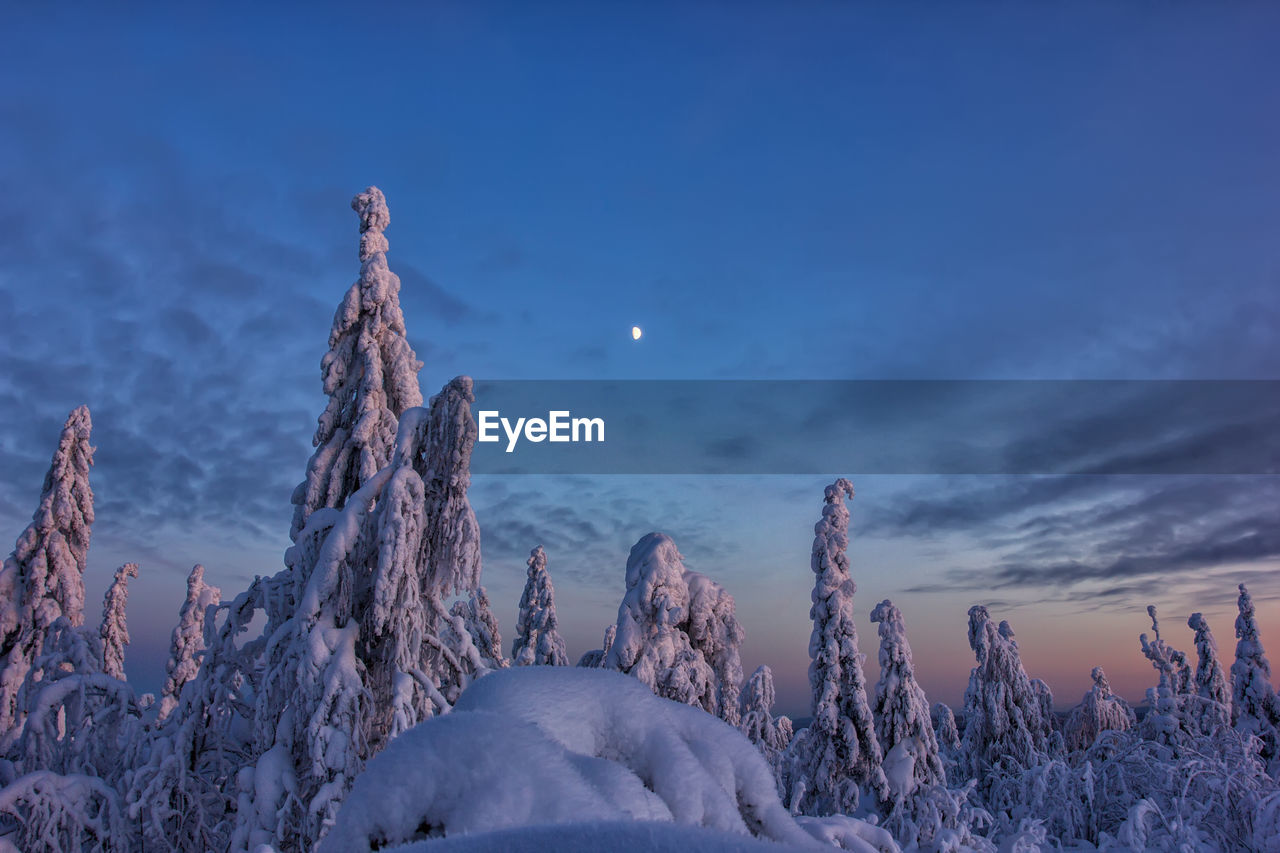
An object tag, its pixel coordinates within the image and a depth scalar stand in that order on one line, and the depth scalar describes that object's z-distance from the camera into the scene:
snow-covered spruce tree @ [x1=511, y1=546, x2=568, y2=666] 30.52
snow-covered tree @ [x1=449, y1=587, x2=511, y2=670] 12.75
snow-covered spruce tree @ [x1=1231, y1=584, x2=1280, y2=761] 27.11
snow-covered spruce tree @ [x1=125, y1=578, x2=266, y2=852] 10.17
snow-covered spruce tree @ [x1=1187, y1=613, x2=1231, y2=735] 32.44
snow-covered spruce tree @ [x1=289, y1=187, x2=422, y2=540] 11.78
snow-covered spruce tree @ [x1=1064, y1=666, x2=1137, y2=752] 40.00
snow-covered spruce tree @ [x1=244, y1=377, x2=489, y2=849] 8.89
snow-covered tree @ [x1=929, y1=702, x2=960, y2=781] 39.62
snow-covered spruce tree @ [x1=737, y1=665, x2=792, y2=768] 32.47
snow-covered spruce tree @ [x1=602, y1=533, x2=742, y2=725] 14.36
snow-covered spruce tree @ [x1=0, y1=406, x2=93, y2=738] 16.31
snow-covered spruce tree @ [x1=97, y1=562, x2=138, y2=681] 31.05
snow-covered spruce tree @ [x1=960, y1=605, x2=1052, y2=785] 34.34
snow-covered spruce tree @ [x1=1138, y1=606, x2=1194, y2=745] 26.38
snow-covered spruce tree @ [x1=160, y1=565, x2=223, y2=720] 33.59
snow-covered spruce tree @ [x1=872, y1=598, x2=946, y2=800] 21.80
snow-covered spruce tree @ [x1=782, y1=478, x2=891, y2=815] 21.55
